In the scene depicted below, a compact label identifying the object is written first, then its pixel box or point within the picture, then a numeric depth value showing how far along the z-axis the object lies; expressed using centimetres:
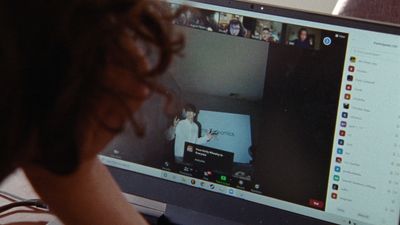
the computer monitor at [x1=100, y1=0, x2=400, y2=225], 75
